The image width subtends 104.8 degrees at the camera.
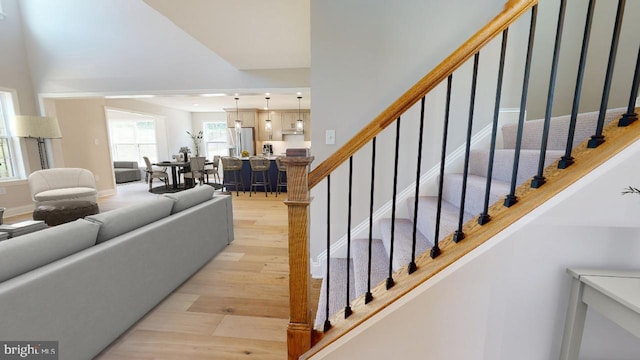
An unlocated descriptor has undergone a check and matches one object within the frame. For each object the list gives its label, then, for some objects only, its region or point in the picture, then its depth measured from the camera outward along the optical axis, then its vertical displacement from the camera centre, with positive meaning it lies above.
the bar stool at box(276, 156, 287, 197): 6.07 -0.97
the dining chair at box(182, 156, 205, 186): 6.06 -0.67
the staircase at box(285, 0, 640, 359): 0.93 -0.23
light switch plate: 2.14 +0.04
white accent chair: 3.84 -0.73
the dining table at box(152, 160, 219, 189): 6.09 -0.57
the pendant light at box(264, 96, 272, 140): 8.58 +0.58
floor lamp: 4.16 +0.25
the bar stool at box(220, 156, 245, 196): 5.95 -0.72
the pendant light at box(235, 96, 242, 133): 8.41 +0.64
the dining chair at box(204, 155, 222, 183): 6.64 -0.74
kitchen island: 6.28 -0.81
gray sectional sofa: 1.20 -0.78
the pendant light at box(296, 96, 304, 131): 8.35 +0.64
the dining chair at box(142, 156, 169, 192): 6.29 -0.84
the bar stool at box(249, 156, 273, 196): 5.86 -0.71
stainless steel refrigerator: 8.92 +0.04
